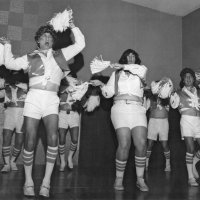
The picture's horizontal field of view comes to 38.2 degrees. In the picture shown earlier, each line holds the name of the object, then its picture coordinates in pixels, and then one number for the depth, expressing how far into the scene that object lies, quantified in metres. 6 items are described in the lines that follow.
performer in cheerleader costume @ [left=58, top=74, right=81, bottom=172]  4.23
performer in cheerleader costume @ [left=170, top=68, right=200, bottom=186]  3.47
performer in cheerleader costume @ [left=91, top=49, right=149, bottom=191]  2.90
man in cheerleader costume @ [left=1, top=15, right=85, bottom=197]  2.54
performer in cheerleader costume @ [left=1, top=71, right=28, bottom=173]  3.92
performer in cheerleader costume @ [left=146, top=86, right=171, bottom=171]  4.55
